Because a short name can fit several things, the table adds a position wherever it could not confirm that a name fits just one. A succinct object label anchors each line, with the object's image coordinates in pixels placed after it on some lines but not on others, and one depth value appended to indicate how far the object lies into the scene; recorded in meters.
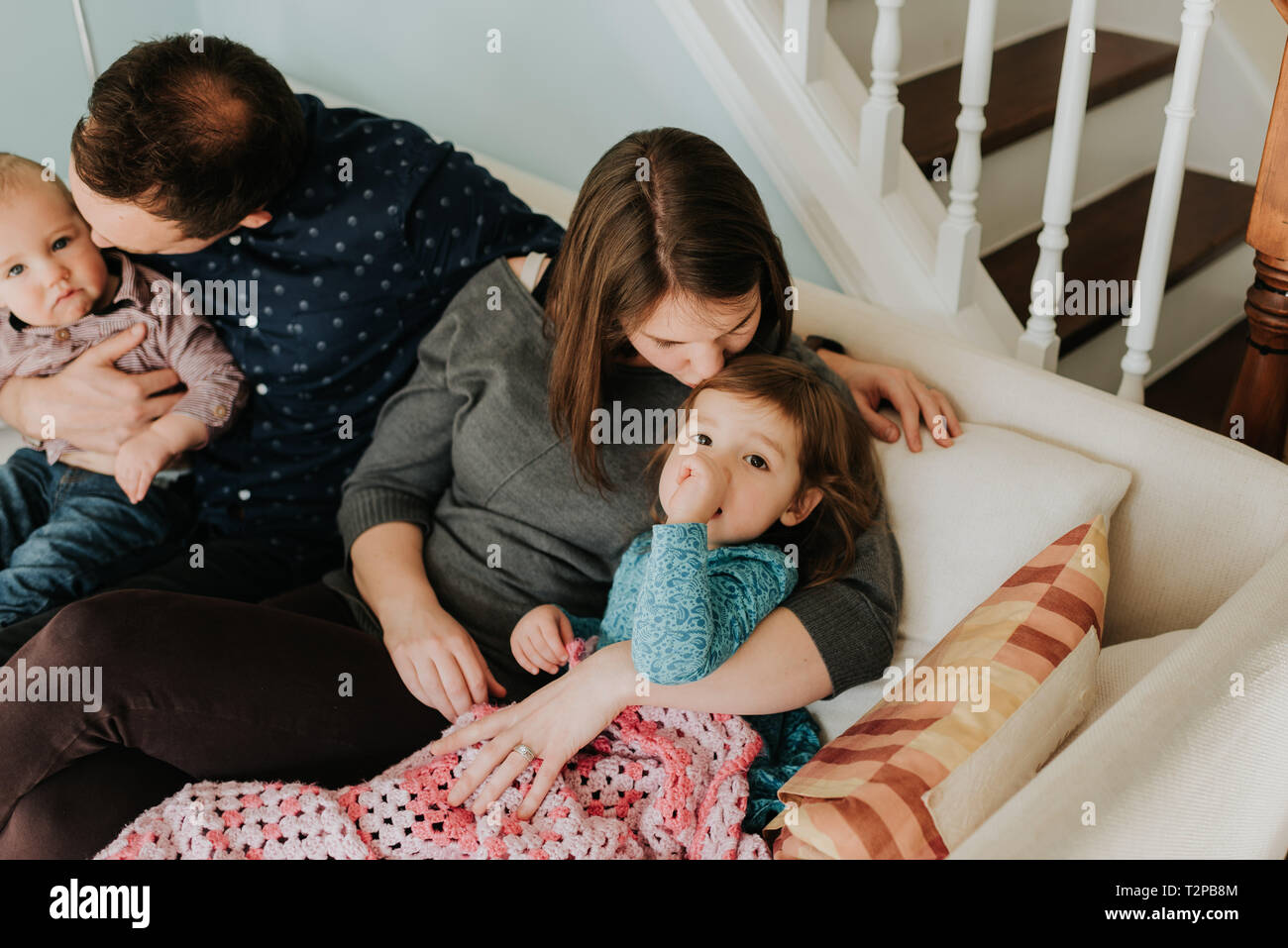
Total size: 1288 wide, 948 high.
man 1.50
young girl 1.07
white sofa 0.88
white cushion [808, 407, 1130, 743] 1.26
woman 1.16
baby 1.57
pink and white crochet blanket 1.08
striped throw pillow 0.94
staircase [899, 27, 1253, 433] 2.04
